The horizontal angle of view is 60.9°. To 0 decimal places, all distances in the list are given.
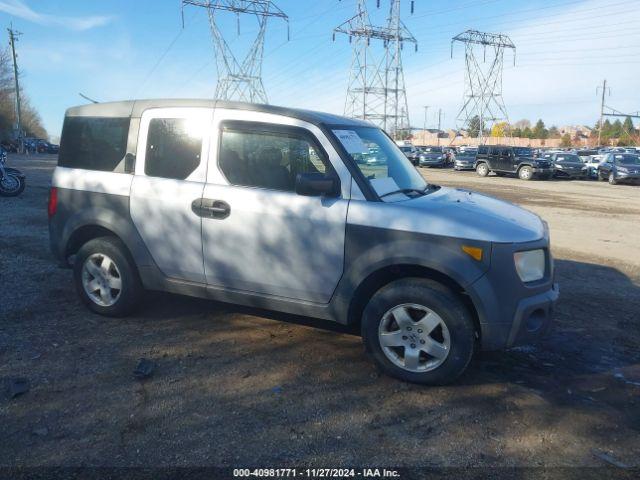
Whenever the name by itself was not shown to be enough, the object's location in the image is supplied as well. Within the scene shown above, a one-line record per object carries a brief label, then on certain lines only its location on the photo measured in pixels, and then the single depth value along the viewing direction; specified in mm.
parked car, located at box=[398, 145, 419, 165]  44156
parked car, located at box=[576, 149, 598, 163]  41775
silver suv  3793
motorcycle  14312
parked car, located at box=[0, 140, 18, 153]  62556
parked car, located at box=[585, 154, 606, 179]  32125
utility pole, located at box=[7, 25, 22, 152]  58875
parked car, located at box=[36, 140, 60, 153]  66438
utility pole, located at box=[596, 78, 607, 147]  75762
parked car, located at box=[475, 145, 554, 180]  30500
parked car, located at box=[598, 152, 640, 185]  27125
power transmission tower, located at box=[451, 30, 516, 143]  59875
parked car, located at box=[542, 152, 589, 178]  31625
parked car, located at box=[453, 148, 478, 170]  38625
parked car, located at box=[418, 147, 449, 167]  44031
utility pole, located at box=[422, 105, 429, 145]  105838
